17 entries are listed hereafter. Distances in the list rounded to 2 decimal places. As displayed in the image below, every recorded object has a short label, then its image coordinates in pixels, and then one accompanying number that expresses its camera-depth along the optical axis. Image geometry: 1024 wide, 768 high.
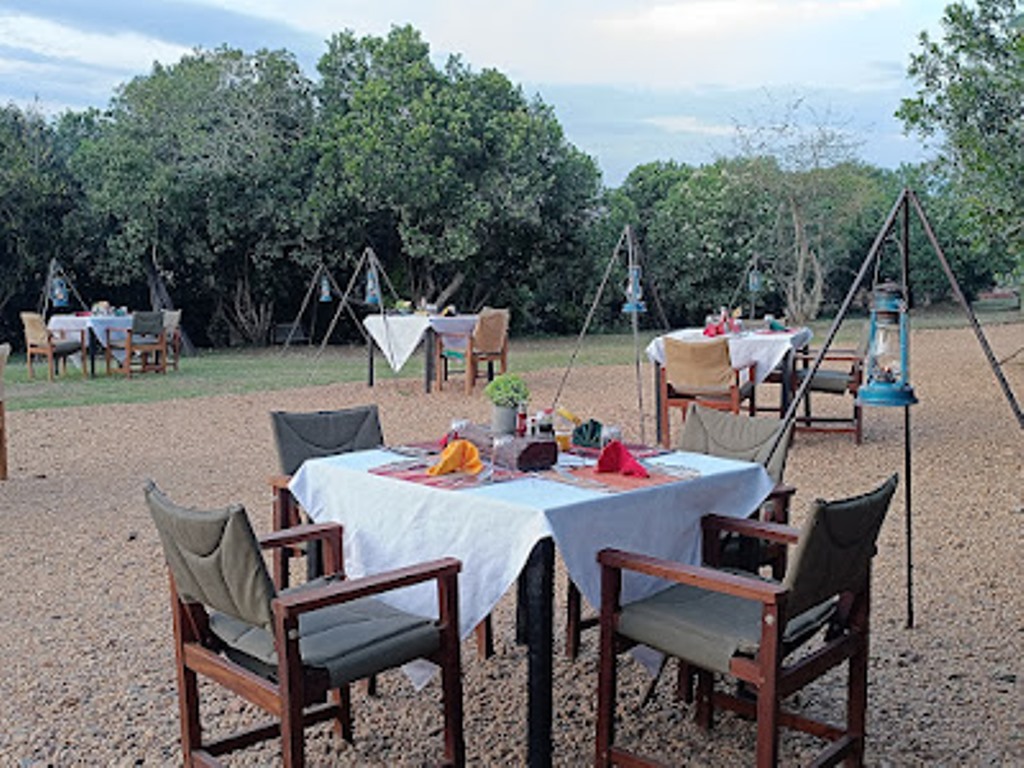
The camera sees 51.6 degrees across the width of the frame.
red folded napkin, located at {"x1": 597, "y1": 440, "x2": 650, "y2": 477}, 3.12
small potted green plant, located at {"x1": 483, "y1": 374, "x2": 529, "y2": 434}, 3.38
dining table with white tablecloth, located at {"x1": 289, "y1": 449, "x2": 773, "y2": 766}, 2.67
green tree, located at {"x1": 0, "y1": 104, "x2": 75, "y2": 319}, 17.06
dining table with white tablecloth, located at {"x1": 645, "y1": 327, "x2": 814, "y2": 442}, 7.66
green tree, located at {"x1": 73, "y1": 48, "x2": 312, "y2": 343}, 17.50
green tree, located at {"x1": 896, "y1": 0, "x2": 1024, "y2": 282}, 7.93
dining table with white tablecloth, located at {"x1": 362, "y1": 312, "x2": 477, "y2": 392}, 11.08
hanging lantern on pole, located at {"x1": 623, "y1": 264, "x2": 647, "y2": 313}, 8.58
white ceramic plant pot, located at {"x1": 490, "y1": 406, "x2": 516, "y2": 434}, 3.41
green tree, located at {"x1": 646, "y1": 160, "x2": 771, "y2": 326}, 22.73
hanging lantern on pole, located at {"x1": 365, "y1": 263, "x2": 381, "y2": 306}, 12.88
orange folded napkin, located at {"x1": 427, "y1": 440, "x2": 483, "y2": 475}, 3.12
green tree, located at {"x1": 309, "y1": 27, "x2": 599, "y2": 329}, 17.56
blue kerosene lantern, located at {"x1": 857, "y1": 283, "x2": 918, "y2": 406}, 3.57
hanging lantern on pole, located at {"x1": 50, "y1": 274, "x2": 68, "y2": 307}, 14.99
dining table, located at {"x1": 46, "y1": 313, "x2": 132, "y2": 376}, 13.69
